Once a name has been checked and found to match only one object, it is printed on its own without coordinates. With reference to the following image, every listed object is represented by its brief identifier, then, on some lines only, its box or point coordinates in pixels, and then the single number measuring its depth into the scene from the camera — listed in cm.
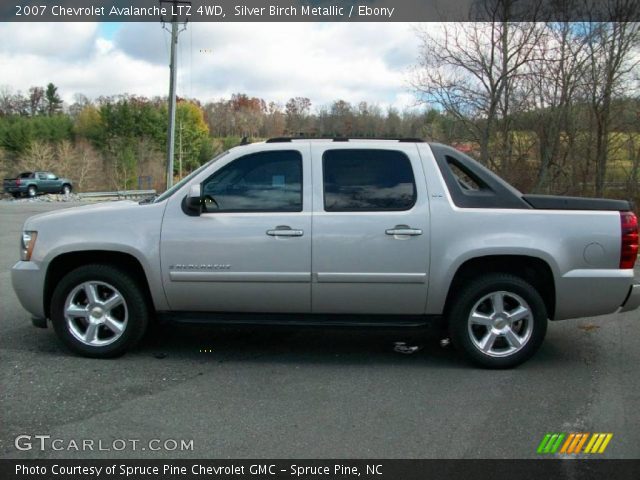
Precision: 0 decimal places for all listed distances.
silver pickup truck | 477
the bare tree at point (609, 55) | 1652
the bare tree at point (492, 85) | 1697
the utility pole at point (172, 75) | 2199
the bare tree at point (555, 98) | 1706
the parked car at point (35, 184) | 4128
